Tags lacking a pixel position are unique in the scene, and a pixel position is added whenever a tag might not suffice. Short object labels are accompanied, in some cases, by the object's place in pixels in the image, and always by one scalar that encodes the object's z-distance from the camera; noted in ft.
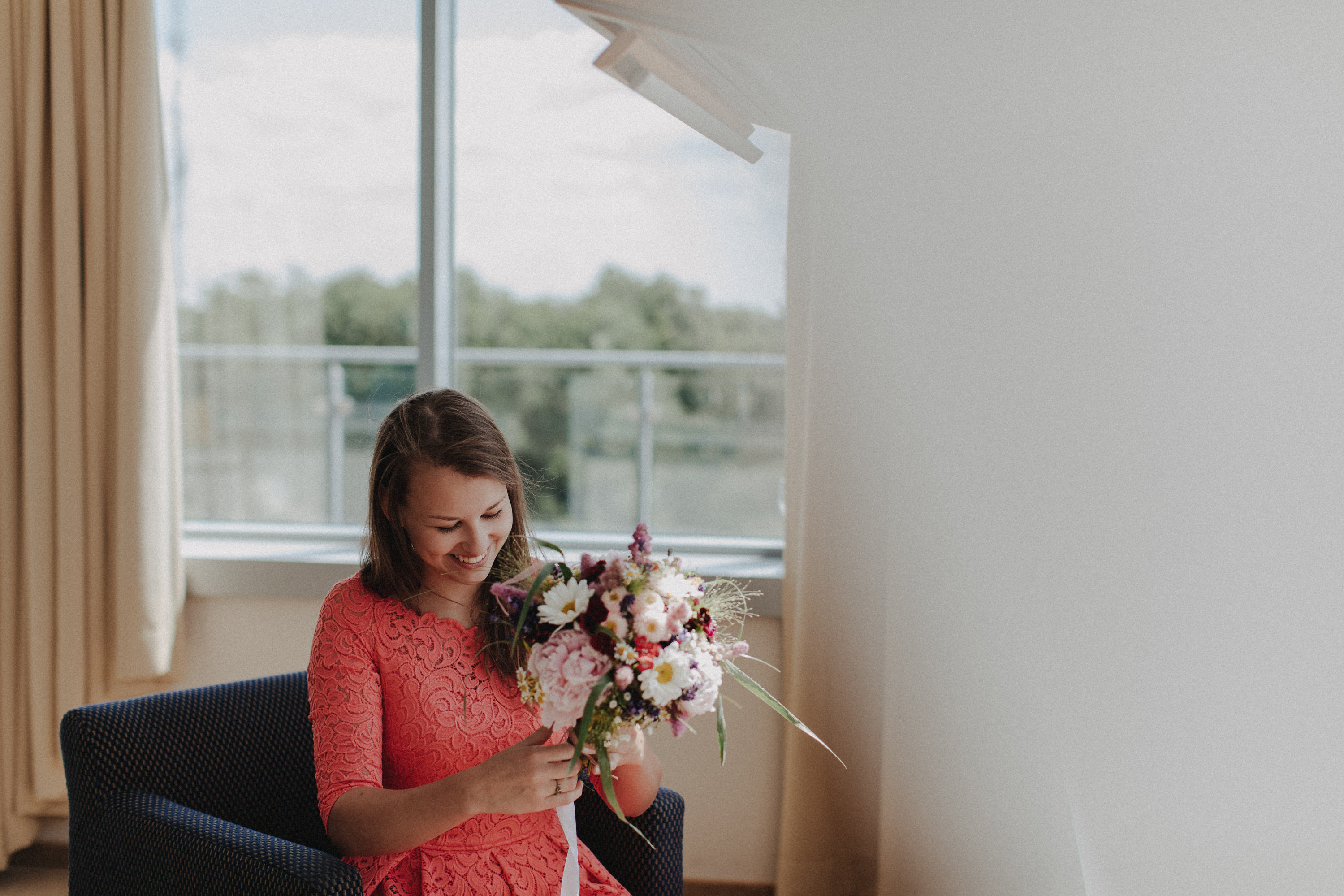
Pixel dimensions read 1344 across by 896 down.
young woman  4.23
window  9.05
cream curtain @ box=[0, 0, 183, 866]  7.54
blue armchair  4.34
